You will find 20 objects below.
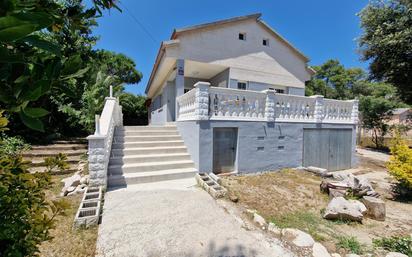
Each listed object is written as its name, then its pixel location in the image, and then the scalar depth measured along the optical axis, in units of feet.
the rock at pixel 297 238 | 10.71
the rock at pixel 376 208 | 15.03
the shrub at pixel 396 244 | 10.80
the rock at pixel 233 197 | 16.13
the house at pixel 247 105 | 23.03
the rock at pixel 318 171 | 25.02
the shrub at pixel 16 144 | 24.43
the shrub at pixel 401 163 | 18.79
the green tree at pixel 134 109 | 66.05
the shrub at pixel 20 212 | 3.62
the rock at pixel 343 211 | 14.26
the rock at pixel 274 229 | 11.83
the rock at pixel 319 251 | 10.02
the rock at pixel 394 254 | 9.80
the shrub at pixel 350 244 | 10.72
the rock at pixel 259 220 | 12.74
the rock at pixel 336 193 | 17.63
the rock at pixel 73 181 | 17.32
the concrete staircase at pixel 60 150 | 23.88
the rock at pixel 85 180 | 17.58
